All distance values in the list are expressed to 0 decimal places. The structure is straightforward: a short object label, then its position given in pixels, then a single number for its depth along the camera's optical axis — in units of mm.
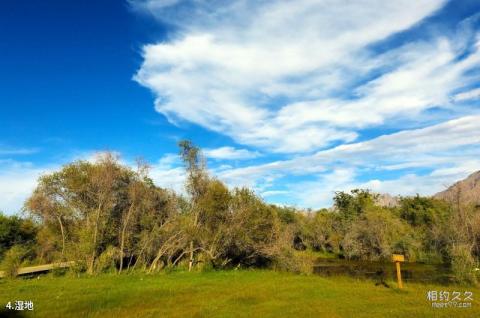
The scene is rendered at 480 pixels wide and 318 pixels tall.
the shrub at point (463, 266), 25392
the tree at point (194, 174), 39406
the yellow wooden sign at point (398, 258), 22047
